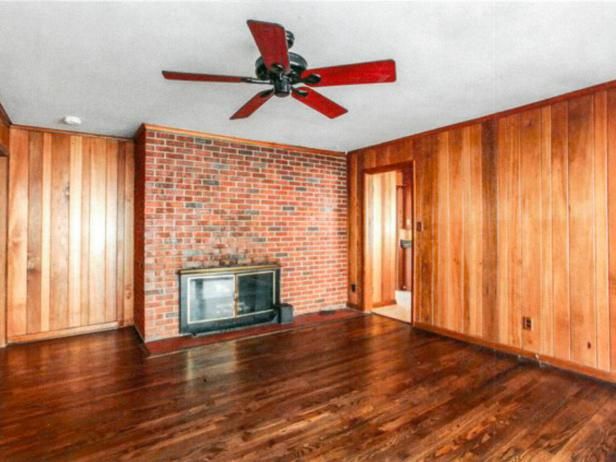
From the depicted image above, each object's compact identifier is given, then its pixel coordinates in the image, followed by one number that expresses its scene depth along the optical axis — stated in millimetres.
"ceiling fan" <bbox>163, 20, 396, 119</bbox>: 1703
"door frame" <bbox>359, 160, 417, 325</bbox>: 4864
